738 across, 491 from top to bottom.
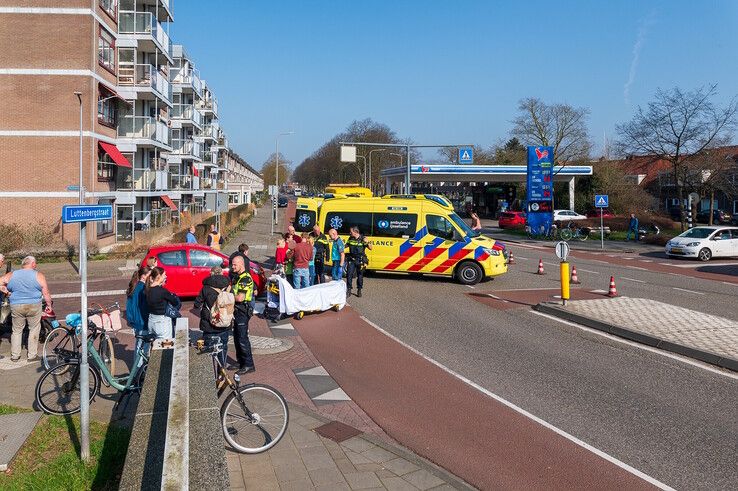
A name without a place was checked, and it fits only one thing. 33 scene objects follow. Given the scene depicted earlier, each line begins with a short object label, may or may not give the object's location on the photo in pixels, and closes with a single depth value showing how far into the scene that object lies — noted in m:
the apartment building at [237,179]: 97.46
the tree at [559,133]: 62.66
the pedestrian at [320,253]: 15.46
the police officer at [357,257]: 15.62
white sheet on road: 12.85
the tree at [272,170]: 134.12
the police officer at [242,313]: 8.50
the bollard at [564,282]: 13.89
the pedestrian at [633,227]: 36.19
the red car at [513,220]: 47.44
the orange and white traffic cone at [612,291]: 15.69
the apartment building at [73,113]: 27.75
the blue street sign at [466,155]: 36.56
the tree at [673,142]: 34.91
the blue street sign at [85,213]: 5.64
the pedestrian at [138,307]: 8.27
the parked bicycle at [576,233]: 38.00
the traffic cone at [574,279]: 18.45
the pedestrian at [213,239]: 19.98
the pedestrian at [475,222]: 22.35
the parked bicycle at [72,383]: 6.96
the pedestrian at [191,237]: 19.50
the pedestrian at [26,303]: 9.21
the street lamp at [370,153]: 76.16
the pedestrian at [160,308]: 7.99
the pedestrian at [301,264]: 14.30
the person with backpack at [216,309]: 7.64
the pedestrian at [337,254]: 15.76
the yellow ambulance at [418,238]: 17.81
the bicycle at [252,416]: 5.86
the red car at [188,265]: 15.07
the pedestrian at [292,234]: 15.94
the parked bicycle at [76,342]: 7.72
